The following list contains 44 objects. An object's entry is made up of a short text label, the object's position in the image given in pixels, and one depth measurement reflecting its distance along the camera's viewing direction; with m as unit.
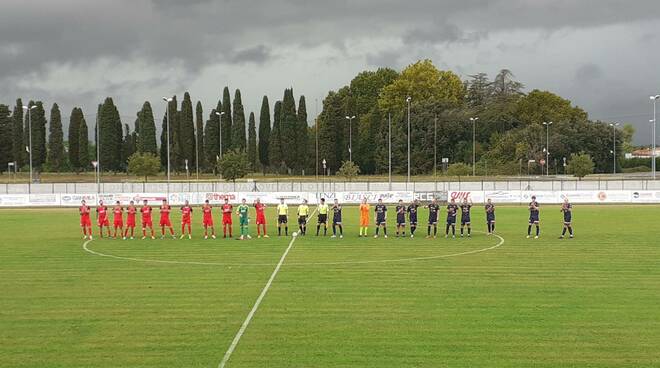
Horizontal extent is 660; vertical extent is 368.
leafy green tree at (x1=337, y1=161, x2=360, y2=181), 86.12
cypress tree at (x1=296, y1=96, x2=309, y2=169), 98.69
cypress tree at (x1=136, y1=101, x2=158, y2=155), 96.94
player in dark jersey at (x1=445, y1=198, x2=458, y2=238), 29.36
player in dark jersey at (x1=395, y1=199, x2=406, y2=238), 29.55
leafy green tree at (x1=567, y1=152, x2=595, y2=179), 85.69
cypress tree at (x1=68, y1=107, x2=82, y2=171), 98.69
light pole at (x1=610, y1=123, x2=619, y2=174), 96.94
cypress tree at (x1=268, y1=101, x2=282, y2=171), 99.38
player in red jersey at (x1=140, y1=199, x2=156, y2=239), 29.33
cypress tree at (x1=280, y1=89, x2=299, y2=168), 97.94
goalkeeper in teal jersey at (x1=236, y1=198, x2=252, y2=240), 28.59
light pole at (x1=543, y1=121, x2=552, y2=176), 95.45
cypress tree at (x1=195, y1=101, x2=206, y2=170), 97.44
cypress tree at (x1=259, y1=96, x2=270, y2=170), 101.69
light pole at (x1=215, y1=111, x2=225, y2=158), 95.06
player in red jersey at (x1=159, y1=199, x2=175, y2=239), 29.38
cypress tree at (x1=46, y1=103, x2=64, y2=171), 96.50
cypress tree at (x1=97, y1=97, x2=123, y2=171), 96.88
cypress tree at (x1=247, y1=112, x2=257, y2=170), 102.19
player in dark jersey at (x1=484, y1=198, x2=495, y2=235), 30.28
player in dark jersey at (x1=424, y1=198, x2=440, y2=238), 29.55
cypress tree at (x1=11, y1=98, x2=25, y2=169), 95.94
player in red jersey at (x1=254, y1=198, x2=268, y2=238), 29.23
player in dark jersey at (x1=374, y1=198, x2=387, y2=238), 29.73
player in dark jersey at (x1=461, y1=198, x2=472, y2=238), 29.84
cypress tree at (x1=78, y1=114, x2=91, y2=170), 97.31
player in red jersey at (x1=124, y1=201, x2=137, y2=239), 29.54
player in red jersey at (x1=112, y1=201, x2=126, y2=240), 29.61
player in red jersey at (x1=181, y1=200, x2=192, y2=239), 29.33
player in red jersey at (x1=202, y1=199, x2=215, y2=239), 29.66
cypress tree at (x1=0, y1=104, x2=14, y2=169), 94.88
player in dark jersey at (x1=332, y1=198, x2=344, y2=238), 29.11
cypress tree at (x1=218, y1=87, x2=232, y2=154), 99.56
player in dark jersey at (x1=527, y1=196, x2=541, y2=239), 28.67
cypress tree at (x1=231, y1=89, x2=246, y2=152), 98.62
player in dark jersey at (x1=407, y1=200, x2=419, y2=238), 30.06
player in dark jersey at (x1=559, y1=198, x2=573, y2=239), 28.14
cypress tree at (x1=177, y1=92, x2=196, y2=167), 96.81
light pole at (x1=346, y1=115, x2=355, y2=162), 94.94
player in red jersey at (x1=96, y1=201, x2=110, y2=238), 30.30
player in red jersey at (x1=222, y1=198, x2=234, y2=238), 29.33
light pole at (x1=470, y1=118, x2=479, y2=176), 91.07
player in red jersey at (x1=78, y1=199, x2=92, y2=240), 29.78
